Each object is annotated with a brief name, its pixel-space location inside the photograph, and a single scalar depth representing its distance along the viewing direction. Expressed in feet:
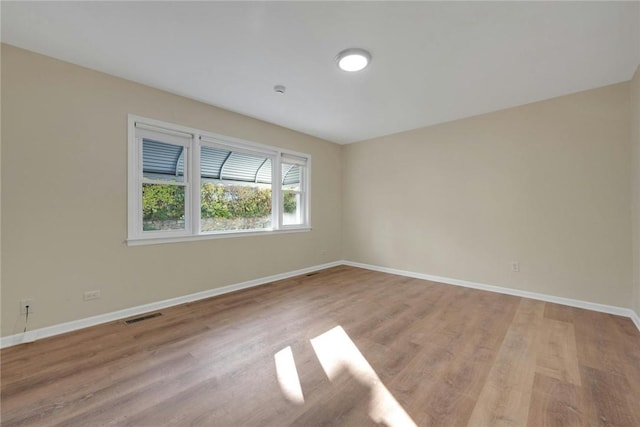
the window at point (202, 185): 10.00
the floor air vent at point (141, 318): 9.08
